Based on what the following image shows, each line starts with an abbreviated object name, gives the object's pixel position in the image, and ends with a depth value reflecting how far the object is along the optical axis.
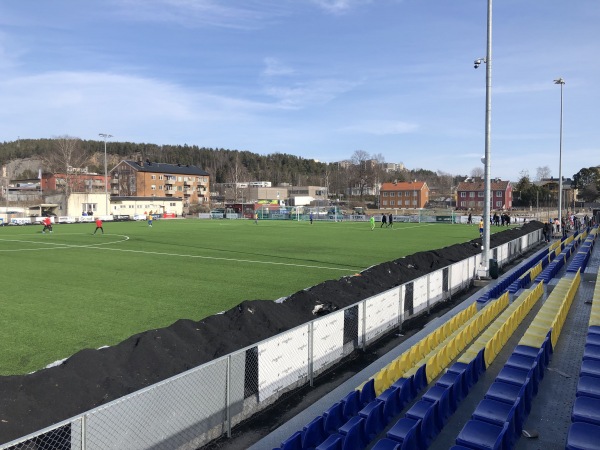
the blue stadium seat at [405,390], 6.62
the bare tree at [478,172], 160.94
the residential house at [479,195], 94.62
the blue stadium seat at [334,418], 5.72
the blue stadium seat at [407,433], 5.09
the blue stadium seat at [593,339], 7.77
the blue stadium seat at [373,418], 5.69
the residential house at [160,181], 104.88
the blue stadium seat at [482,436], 4.96
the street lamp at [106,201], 69.22
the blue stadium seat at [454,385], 6.56
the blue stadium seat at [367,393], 6.57
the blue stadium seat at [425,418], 5.50
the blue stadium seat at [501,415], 5.42
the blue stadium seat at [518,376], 6.65
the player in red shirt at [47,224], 41.18
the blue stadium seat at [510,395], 6.09
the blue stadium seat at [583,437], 4.82
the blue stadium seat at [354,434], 5.17
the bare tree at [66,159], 80.75
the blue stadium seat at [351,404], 6.14
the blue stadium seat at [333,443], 4.91
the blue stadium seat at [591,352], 7.21
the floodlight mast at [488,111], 15.98
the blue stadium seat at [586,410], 5.48
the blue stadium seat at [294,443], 5.00
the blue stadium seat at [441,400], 6.04
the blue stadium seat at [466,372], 7.07
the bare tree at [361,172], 127.74
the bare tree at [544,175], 161.15
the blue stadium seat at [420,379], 7.11
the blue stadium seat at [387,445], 4.95
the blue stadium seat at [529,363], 7.16
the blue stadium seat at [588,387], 6.07
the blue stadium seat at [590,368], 6.67
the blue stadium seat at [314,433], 5.31
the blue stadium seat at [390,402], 6.15
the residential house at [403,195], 101.12
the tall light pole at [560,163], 32.25
